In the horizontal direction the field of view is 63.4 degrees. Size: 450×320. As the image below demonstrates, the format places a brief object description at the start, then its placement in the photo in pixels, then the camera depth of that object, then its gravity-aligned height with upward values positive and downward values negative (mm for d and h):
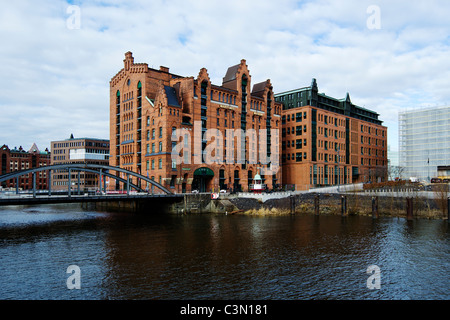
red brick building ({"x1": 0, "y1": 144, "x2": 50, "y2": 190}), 162738 +7952
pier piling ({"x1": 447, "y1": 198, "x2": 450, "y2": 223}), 49247 -4885
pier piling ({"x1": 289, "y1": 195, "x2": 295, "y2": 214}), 64312 -4639
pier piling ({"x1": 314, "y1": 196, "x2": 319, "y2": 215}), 62553 -4806
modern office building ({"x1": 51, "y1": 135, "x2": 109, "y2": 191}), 151875 +10606
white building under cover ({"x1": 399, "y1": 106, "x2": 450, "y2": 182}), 134500 +13545
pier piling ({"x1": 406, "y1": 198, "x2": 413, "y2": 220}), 52781 -4816
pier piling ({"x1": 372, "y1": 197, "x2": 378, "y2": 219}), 56438 -4954
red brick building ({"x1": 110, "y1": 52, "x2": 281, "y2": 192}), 77312 +11950
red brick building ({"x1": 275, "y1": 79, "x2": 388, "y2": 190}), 101125 +10693
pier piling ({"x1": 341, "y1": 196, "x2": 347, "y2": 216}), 59562 -5102
